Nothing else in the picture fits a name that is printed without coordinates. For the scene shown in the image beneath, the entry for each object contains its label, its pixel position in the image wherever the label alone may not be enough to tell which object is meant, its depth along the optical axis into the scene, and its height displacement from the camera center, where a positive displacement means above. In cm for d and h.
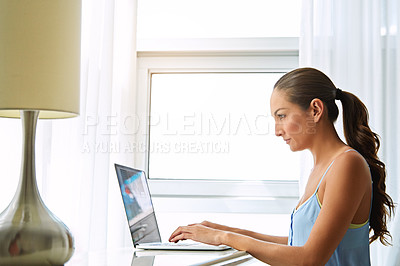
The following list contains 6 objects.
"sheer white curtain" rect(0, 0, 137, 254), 173 -1
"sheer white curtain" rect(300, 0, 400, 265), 207 +44
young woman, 129 -10
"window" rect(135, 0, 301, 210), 231 +25
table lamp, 95 +12
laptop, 138 -21
